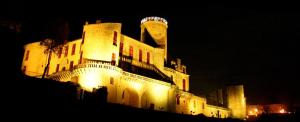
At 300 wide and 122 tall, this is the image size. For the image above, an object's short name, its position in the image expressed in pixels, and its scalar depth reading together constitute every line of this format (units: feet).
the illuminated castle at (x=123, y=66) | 126.62
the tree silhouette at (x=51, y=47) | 156.76
